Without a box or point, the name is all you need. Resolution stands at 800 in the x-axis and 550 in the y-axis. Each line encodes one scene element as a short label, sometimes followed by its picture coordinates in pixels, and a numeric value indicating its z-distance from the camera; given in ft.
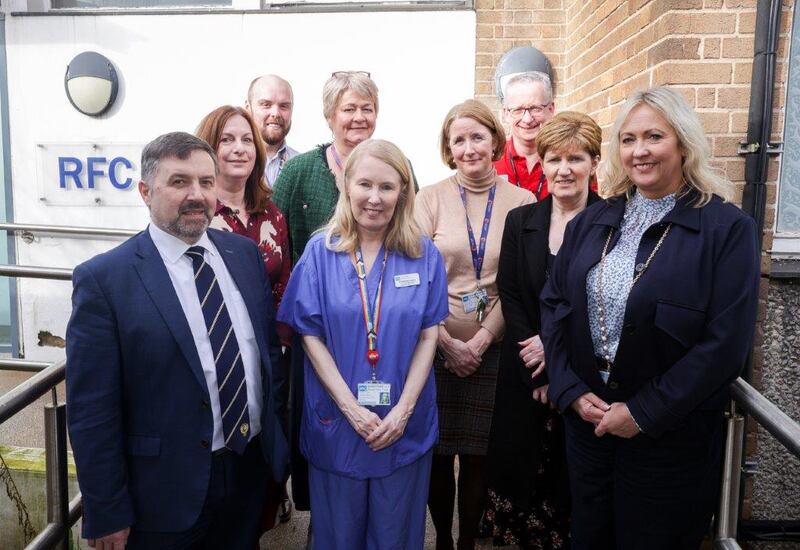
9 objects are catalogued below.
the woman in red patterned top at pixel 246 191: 7.82
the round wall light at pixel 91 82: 16.99
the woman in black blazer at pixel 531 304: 7.84
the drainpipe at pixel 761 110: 8.63
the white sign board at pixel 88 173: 17.56
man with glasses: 10.31
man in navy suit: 5.31
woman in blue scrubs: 6.81
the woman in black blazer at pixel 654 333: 5.76
